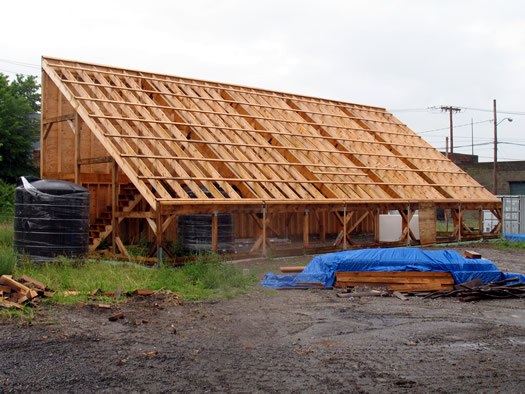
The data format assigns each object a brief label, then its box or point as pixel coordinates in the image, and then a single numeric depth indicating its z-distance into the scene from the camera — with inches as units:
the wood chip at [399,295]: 363.6
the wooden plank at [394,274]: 385.1
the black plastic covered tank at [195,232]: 521.7
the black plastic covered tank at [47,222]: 410.3
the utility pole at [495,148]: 1433.9
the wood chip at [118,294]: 333.7
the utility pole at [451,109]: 1670.5
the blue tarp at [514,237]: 830.6
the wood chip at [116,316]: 280.2
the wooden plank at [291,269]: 442.5
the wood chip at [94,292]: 331.0
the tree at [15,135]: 969.5
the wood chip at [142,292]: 343.9
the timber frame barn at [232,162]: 513.0
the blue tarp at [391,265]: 390.9
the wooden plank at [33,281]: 323.0
